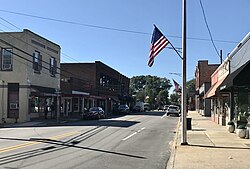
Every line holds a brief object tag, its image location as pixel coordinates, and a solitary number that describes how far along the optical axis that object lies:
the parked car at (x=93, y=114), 32.08
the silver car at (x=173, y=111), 43.83
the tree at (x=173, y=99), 122.56
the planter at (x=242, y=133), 15.31
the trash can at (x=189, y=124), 20.42
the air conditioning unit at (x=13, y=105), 27.49
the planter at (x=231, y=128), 18.10
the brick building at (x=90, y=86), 37.95
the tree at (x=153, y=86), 113.66
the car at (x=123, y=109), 47.05
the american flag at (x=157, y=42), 14.07
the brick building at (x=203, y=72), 53.78
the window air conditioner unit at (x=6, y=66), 27.91
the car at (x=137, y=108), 56.97
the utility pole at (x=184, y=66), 13.24
